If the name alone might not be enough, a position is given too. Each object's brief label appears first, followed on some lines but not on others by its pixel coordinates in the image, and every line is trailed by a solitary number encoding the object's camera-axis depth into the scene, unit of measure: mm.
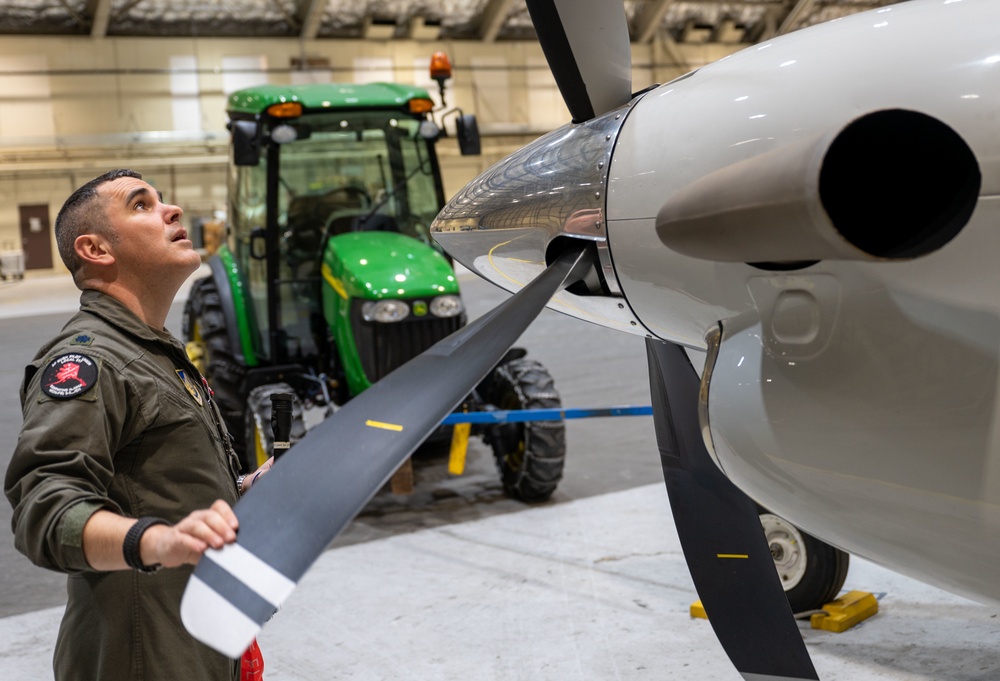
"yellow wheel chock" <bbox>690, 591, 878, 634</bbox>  3785
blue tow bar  5219
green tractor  5484
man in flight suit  1639
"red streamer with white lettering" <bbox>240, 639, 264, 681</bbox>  2514
